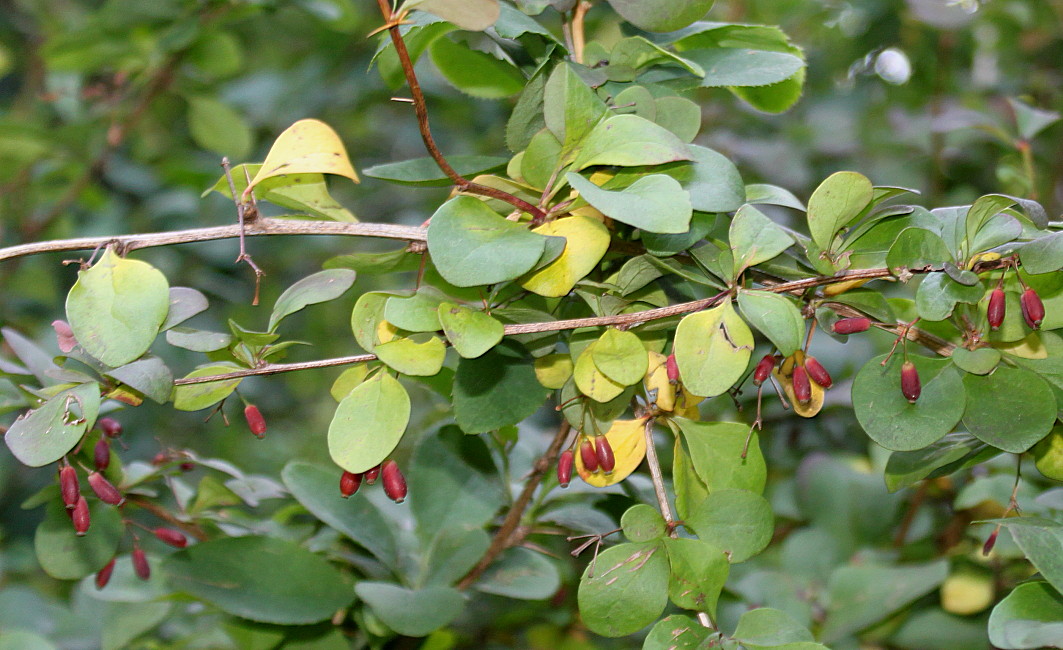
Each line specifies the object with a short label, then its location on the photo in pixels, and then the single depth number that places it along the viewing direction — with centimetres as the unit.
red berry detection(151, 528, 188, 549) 76
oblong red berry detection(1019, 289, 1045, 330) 67
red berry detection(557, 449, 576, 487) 70
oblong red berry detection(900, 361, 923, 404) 68
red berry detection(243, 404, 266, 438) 72
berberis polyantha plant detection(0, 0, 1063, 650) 67
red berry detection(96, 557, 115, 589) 77
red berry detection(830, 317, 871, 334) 68
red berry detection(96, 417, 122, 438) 75
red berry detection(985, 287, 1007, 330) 67
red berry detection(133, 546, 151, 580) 77
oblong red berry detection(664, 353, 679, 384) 68
